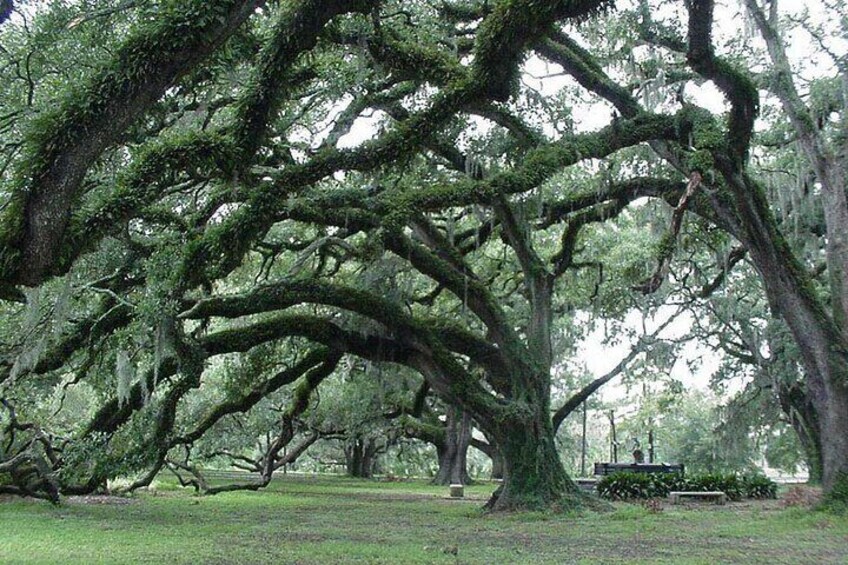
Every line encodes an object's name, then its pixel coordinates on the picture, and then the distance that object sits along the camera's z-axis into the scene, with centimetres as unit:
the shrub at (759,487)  1980
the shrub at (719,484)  1867
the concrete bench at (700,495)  1673
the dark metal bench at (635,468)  2202
